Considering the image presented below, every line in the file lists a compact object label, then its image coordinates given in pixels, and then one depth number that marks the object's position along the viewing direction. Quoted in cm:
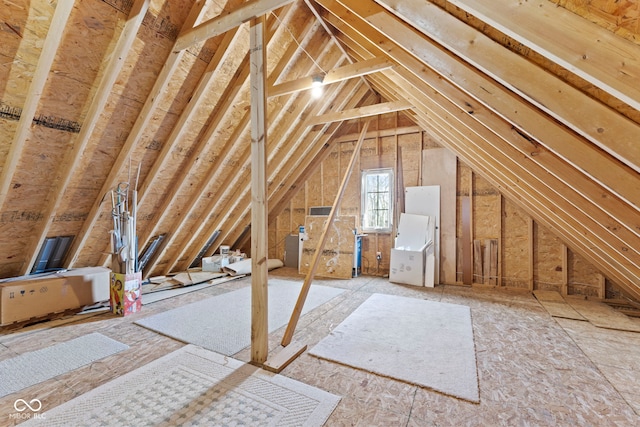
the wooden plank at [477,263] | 488
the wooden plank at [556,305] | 340
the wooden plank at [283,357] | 214
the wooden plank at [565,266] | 435
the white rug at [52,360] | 197
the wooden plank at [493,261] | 479
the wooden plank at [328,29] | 296
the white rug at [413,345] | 205
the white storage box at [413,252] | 489
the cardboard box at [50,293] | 282
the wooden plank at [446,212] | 507
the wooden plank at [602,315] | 307
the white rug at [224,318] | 267
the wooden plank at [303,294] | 254
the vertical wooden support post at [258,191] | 220
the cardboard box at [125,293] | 329
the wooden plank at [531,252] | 455
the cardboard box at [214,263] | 531
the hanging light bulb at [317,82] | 315
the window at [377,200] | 570
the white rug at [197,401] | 160
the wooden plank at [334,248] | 548
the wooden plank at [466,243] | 493
